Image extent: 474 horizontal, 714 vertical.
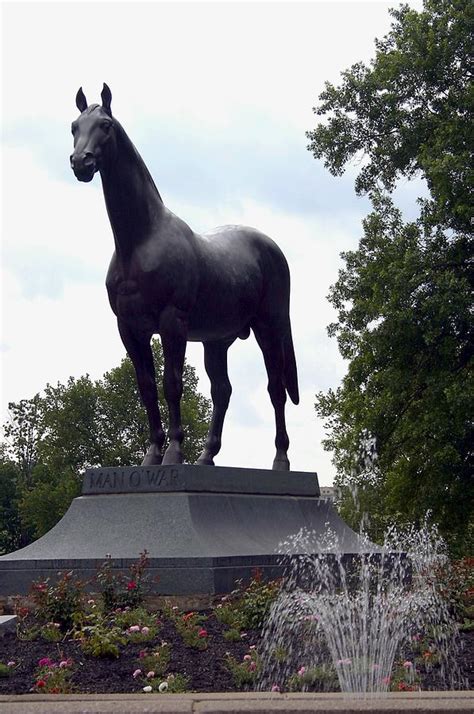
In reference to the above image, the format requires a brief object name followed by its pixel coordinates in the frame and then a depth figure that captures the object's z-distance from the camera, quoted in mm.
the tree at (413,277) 20828
